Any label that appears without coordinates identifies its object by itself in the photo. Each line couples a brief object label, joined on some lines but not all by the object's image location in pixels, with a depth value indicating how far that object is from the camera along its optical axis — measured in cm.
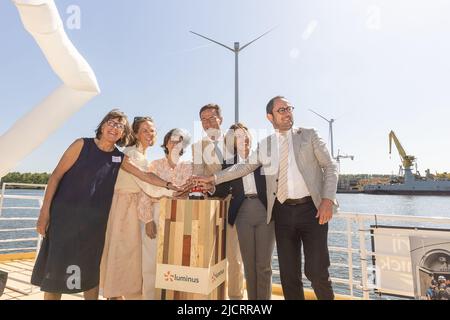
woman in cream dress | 245
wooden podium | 175
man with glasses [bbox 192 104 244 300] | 300
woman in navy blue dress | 205
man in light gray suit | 225
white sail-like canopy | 237
